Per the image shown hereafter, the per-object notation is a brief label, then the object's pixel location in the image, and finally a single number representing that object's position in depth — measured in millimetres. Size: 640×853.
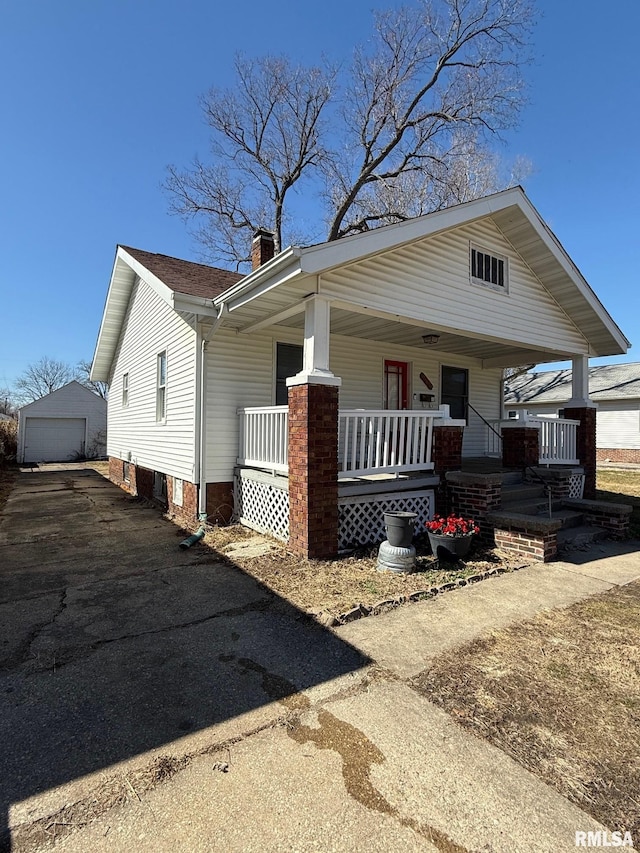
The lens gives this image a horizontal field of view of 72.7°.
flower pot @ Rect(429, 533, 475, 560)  5395
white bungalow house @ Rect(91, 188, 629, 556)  5520
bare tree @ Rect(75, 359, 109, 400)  51969
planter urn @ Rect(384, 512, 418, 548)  5090
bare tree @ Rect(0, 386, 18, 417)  60084
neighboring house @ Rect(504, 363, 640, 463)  20594
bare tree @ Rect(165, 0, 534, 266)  15633
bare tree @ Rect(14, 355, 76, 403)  60094
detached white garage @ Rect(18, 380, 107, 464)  22750
